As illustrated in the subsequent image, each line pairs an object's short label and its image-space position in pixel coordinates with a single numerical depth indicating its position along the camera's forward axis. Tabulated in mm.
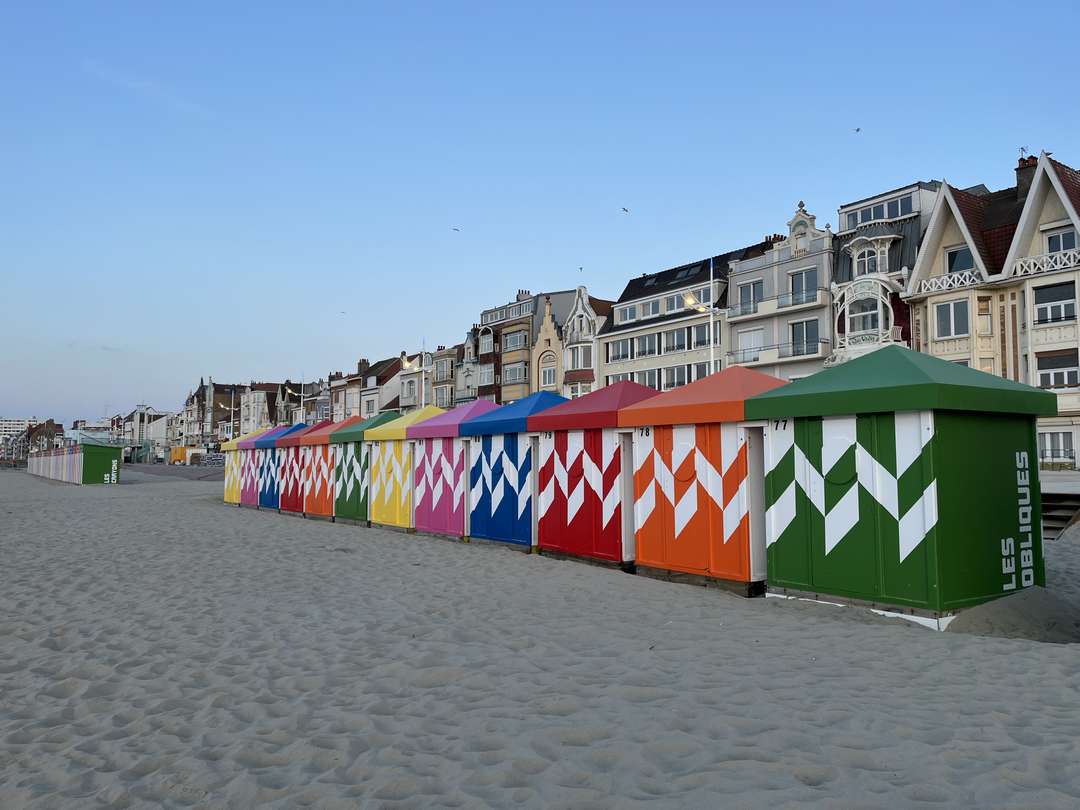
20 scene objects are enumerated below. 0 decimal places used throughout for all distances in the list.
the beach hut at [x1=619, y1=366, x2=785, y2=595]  8750
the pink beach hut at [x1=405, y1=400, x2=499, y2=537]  14680
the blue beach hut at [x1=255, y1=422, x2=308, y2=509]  23609
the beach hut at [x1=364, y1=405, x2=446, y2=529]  16453
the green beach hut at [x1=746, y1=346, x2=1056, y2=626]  6918
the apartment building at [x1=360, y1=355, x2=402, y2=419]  71938
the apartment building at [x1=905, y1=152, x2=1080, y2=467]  27812
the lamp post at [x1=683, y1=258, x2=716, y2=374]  38069
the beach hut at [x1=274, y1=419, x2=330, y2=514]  21781
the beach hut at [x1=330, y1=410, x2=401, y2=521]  18328
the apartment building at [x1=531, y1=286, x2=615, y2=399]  49875
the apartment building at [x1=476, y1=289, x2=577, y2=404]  54938
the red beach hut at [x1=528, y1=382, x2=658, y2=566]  10742
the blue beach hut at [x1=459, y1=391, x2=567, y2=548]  12812
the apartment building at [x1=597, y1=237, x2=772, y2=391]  41531
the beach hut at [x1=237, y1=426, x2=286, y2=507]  25250
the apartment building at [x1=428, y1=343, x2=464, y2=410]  63500
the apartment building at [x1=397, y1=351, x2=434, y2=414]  66250
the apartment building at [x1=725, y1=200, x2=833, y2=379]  36344
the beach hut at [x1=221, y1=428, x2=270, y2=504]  26914
